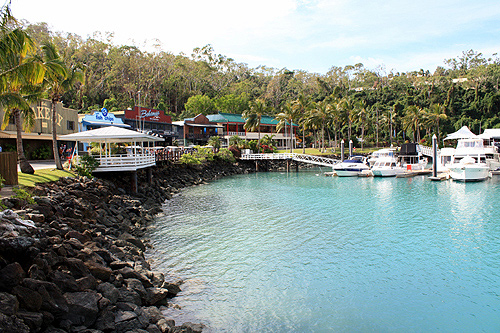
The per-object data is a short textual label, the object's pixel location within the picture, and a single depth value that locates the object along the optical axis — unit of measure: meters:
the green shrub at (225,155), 54.33
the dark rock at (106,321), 8.54
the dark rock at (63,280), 9.21
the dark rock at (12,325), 7.00
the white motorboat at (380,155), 47.03
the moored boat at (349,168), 46.81
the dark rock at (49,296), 8.26
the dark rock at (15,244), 9.08
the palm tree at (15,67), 12.55
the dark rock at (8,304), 7.34
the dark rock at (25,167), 20.08
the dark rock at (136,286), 10.76
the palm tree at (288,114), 65.75
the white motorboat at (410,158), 48.28
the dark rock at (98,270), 10.54
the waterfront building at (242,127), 72.69
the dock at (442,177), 40.64
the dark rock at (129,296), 10.07
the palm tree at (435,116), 72.63
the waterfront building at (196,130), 63.50
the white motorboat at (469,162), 38.91
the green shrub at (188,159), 44.13
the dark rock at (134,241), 15.78
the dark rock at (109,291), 9.73
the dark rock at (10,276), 8.16
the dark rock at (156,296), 10.77
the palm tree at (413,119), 72.94
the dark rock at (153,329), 8.89
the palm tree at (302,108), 67.07
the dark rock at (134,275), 11.43
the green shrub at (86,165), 23.19
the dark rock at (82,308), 8.46
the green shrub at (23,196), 13.52
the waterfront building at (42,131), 33.47
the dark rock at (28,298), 7.91
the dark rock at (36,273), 8.78
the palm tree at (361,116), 74.72
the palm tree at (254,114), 66.31
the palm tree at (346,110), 68.38
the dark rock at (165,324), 9.12
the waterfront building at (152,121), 52.03
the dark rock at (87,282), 9.58
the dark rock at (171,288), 11.82
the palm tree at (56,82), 21.91
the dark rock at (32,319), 7.50
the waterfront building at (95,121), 43.62
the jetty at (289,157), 52.99
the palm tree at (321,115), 67.19
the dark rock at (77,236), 12.26
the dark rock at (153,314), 9.58
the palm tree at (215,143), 55.47
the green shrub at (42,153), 36.03
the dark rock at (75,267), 10.05
